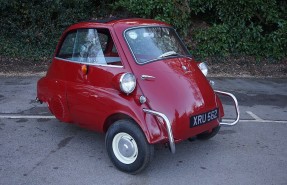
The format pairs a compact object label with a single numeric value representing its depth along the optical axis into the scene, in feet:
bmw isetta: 13.60
